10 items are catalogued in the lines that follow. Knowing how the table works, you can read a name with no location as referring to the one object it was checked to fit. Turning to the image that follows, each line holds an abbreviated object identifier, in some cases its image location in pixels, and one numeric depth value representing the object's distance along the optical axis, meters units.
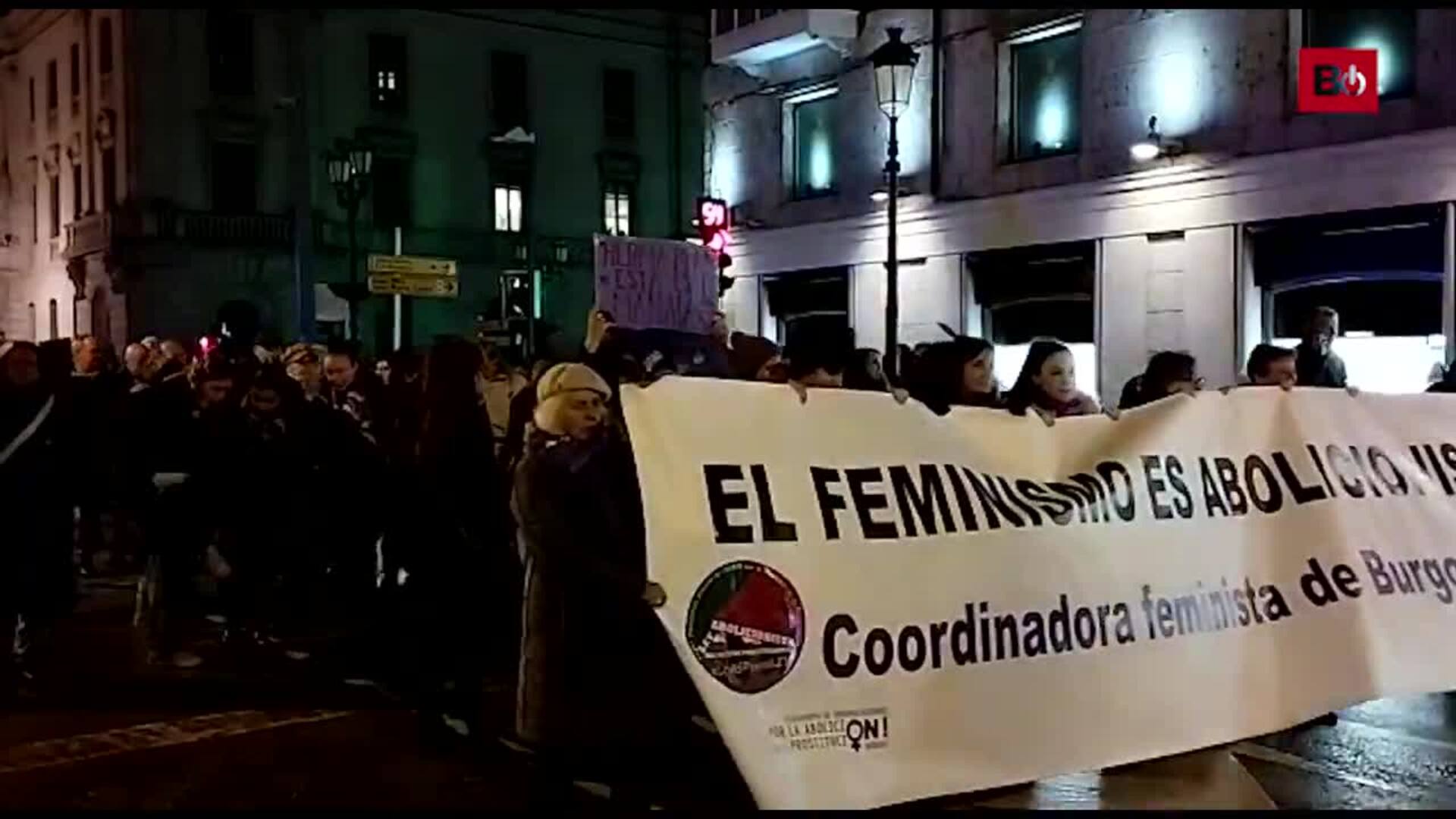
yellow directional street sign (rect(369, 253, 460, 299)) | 19.05
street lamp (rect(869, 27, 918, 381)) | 16.81
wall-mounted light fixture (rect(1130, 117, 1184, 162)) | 18.06
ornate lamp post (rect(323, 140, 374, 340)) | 26.34
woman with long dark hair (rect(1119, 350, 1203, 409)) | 7.90
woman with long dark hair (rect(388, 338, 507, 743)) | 7.77
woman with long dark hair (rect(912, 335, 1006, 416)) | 7.34
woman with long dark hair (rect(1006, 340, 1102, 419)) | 7.61
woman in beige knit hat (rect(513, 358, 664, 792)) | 5.34
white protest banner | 4.86
